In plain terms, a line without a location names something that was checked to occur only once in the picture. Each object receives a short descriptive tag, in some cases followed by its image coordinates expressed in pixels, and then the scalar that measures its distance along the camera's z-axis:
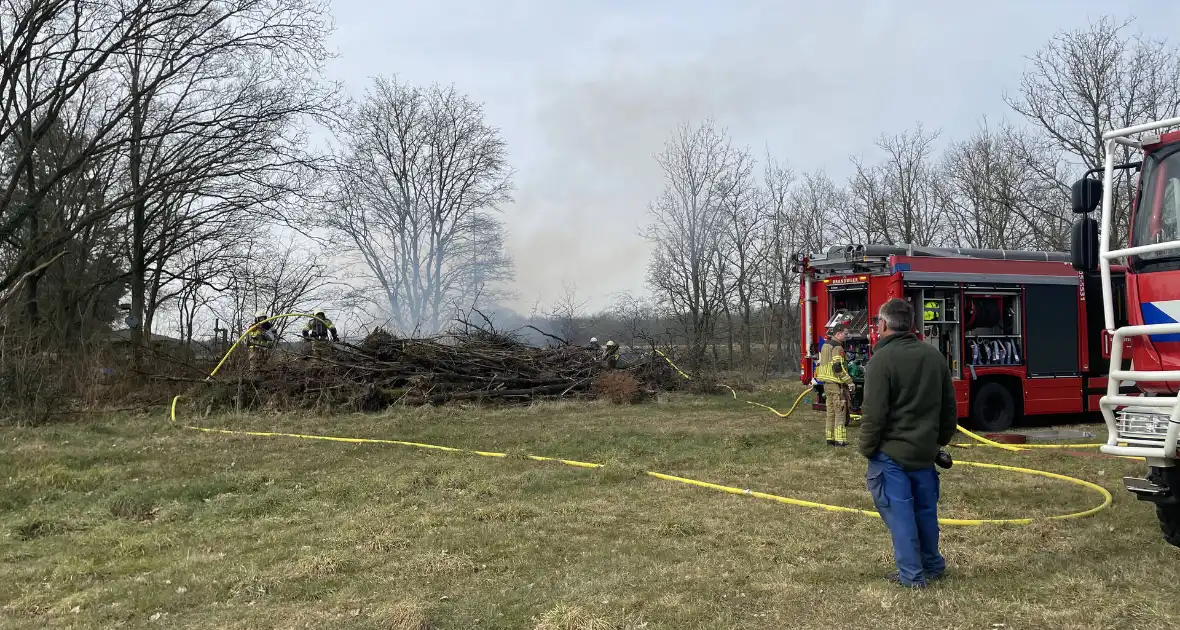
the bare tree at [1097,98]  20.94
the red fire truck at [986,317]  10.50
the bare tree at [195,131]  16.95
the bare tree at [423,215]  33.81
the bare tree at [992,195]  24.61
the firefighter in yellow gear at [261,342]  14.00
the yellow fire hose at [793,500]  5.43
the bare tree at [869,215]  29.56
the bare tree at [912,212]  29.25
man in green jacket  3.90
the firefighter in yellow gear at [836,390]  9.21
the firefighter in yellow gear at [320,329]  15.58
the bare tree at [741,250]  26.28
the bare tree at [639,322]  20.39
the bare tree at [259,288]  22.88
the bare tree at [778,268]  26.23
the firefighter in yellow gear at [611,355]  16.78
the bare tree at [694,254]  25.62
